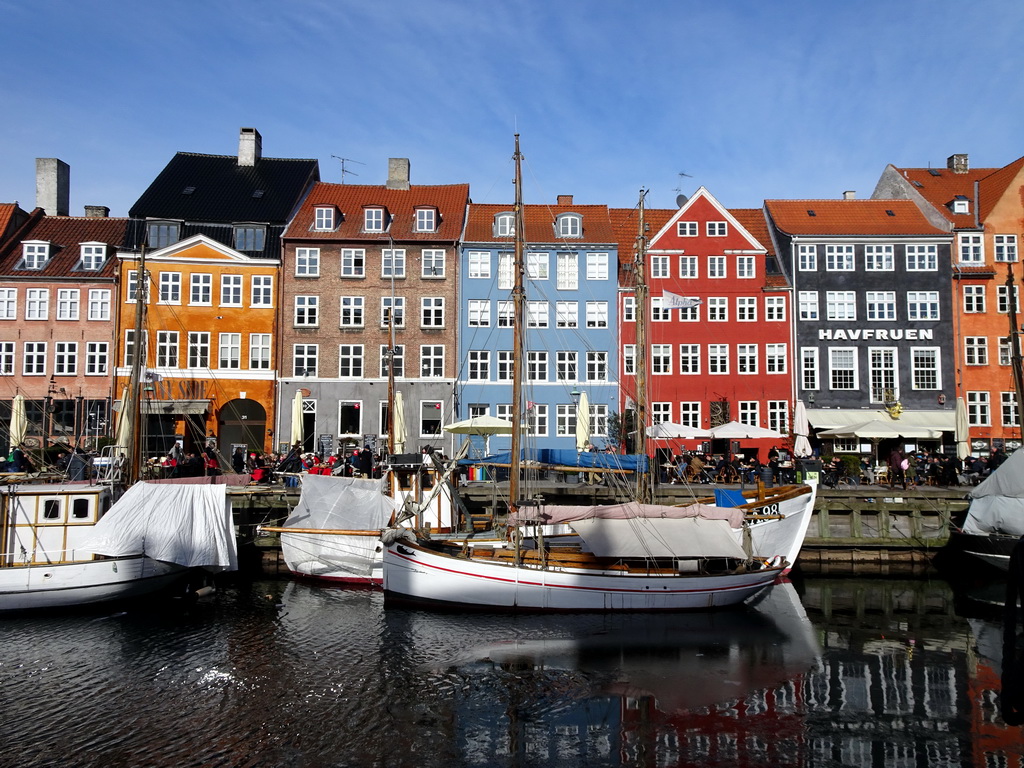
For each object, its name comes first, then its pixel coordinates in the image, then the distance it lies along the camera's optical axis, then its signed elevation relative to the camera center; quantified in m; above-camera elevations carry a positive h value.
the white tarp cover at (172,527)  21.44 -2.80
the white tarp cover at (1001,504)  24.30 -2.55
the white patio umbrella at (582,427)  32.53 -0.19
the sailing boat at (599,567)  21.09 -3.81
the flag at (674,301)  29.68 +4.47
